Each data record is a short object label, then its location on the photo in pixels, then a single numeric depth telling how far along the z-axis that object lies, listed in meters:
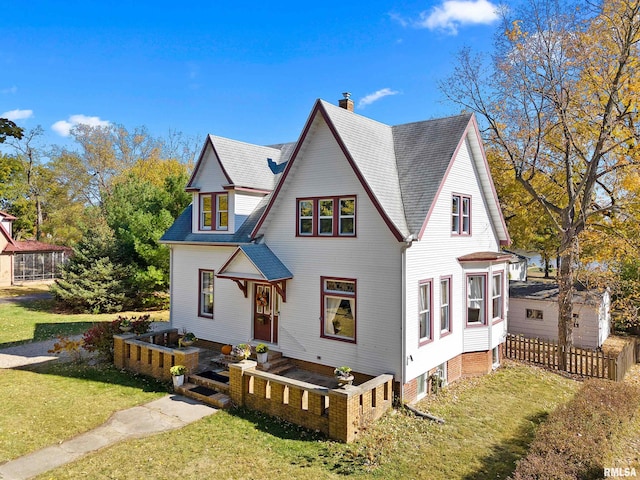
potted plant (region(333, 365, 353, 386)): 10.72
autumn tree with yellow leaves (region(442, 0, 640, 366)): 17.03
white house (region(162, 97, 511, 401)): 12.95
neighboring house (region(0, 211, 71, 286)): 38.65
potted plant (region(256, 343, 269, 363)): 14.23
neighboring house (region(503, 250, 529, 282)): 45.75
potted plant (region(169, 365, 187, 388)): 13.33
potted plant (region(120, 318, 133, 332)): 16.31
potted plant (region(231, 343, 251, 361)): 12.77
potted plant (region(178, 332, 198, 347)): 15.08
